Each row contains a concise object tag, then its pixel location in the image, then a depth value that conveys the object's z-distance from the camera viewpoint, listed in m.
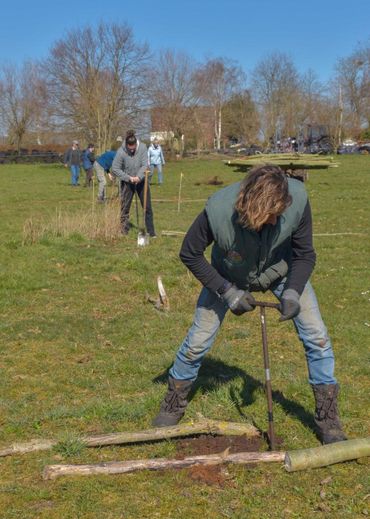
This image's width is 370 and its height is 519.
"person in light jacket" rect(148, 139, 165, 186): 23.20
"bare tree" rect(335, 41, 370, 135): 53.28
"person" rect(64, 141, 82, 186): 24.34
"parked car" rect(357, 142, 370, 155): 44.49
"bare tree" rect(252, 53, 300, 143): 50.19
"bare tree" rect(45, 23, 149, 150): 35.78
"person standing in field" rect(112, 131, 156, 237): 11.12
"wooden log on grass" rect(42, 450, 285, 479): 3.65
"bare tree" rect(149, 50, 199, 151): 44.47
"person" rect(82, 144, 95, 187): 23.22
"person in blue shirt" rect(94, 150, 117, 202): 14.88
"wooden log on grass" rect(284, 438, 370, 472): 3.66
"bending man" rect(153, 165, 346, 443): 3.45
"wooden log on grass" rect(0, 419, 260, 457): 3.96
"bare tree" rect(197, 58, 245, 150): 51.06
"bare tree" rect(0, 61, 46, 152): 51.41
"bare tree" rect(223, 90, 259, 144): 53.06
